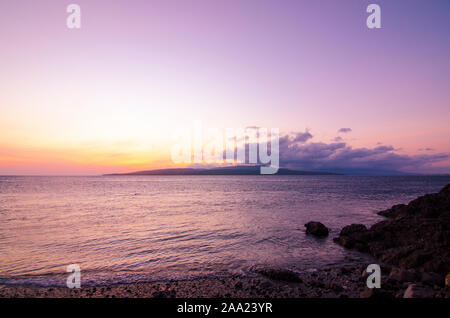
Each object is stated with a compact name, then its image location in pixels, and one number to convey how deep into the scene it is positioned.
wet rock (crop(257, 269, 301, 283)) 11.77
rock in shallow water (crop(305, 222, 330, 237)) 22.08
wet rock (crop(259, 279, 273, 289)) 11.15
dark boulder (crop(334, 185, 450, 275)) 13.28
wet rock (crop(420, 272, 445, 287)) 10.74
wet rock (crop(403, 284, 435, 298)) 8.44
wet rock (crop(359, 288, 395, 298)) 8.86
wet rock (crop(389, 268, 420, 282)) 11.10
